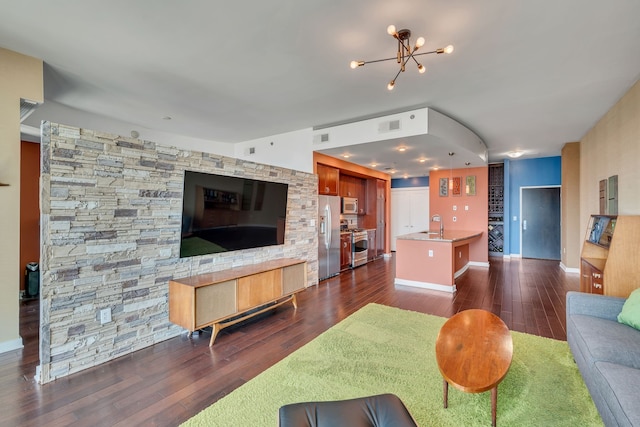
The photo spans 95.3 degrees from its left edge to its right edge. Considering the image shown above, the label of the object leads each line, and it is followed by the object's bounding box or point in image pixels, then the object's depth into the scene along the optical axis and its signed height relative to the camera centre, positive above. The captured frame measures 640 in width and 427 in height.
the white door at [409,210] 9.50 +0.11
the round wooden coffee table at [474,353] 1.71 -0.95
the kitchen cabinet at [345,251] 6.53 -0.86
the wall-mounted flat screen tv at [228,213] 3.20 -0.01
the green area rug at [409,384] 1.91 -1.32
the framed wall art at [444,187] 7.91 +0.73
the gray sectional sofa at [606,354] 1.47 -0.89
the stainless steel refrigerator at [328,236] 5.68 -0.46
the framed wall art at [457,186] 7.67 +0.73
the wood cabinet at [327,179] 5.88 +0.71
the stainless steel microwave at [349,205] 7.12 +0.20
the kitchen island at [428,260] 4.99 -0.83
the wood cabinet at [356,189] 7.36 +0.65
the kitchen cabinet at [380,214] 8.35 -0.02
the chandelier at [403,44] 2.32 +1.51
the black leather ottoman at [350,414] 1.34 -0.96
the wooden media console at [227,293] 2.90 -0.91
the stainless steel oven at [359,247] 6.92 -0.83
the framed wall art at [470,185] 7.49 +0.74
